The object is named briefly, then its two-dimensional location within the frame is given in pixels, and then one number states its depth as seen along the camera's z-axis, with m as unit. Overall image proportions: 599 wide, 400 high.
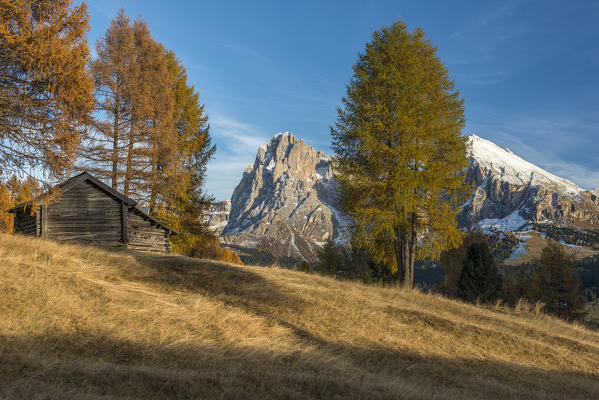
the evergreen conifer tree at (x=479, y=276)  27.42
